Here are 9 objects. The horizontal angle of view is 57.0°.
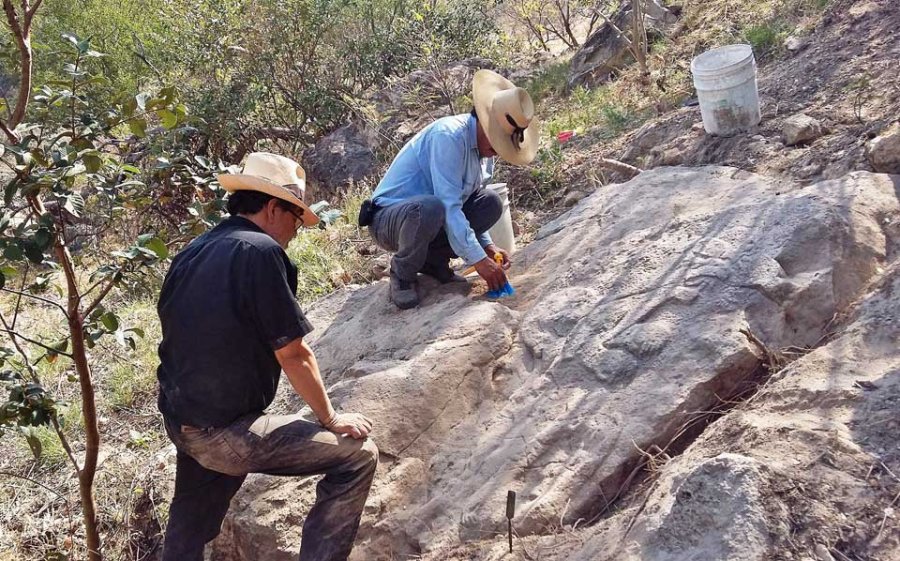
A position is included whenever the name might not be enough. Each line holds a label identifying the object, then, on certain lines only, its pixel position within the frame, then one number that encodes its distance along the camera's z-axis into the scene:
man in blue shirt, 4.18
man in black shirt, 2.82
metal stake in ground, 2.79
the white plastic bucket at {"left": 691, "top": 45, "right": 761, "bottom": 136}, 5.14
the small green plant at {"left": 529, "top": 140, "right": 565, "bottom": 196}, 6.70
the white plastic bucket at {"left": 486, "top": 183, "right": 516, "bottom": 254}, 5.22
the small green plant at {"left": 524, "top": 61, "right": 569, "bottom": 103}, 9.62
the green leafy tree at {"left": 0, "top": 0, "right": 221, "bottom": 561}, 2.73
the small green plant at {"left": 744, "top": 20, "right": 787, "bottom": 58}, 6.91
